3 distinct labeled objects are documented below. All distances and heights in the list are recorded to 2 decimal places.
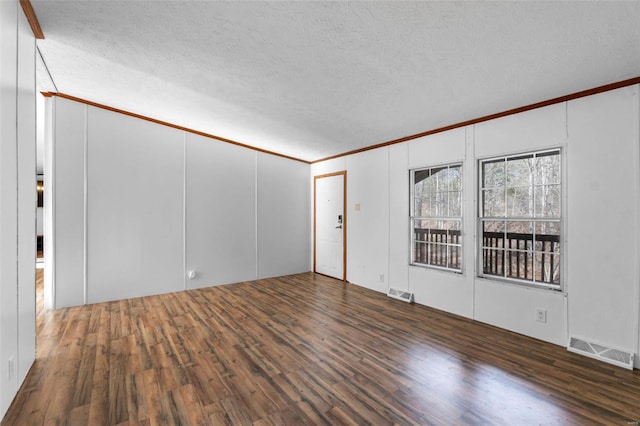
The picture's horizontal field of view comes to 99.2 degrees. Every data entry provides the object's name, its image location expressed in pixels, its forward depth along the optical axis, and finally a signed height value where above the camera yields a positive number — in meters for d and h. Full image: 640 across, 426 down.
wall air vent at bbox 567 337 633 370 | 2.39 -1.30
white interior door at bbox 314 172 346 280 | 5.58 -0.28
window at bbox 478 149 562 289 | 2.97 -0.07
